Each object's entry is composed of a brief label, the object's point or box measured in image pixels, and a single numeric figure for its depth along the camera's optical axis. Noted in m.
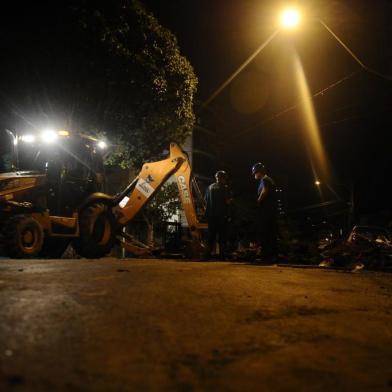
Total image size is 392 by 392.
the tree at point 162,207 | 20.47
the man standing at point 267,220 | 9.77
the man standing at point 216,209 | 10.89
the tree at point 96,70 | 14.04
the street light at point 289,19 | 11.13
